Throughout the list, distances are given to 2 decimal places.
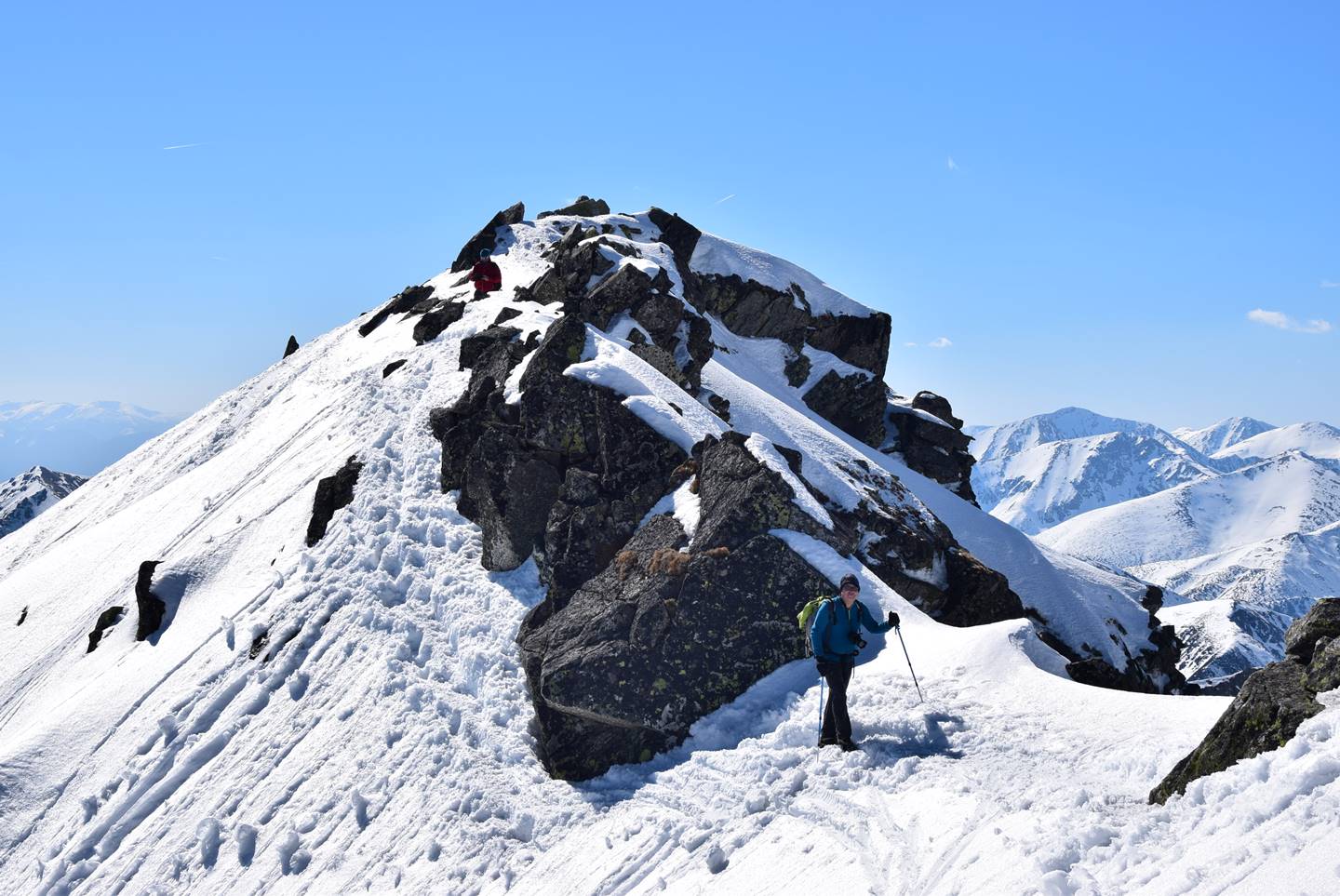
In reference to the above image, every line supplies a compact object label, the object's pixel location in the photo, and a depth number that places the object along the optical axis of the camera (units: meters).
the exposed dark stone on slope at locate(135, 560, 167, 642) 23.98
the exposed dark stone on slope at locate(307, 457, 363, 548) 24.19
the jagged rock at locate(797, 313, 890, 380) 60.81
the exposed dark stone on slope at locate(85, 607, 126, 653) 25.47
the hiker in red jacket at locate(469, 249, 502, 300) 38.94
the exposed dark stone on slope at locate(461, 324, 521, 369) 29.53
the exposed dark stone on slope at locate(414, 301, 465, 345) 36.53
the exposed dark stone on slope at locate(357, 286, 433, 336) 47.84
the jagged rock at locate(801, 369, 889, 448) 57.06
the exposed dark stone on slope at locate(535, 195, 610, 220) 63.47
